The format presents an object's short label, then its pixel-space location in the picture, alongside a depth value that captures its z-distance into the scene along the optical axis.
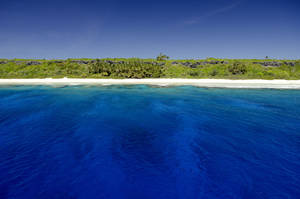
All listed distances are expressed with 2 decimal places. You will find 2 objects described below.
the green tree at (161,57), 82.01
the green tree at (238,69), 51.84
